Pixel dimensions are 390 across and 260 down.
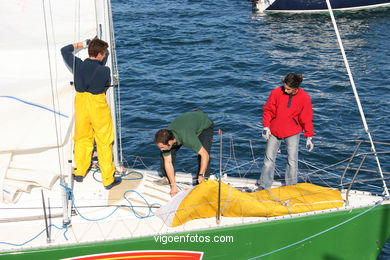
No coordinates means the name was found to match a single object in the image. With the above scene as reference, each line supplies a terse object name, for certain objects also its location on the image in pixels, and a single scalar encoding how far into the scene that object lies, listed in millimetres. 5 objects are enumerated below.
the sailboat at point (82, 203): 12883
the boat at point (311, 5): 46250
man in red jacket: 14055
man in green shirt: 13273
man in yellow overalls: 13875
